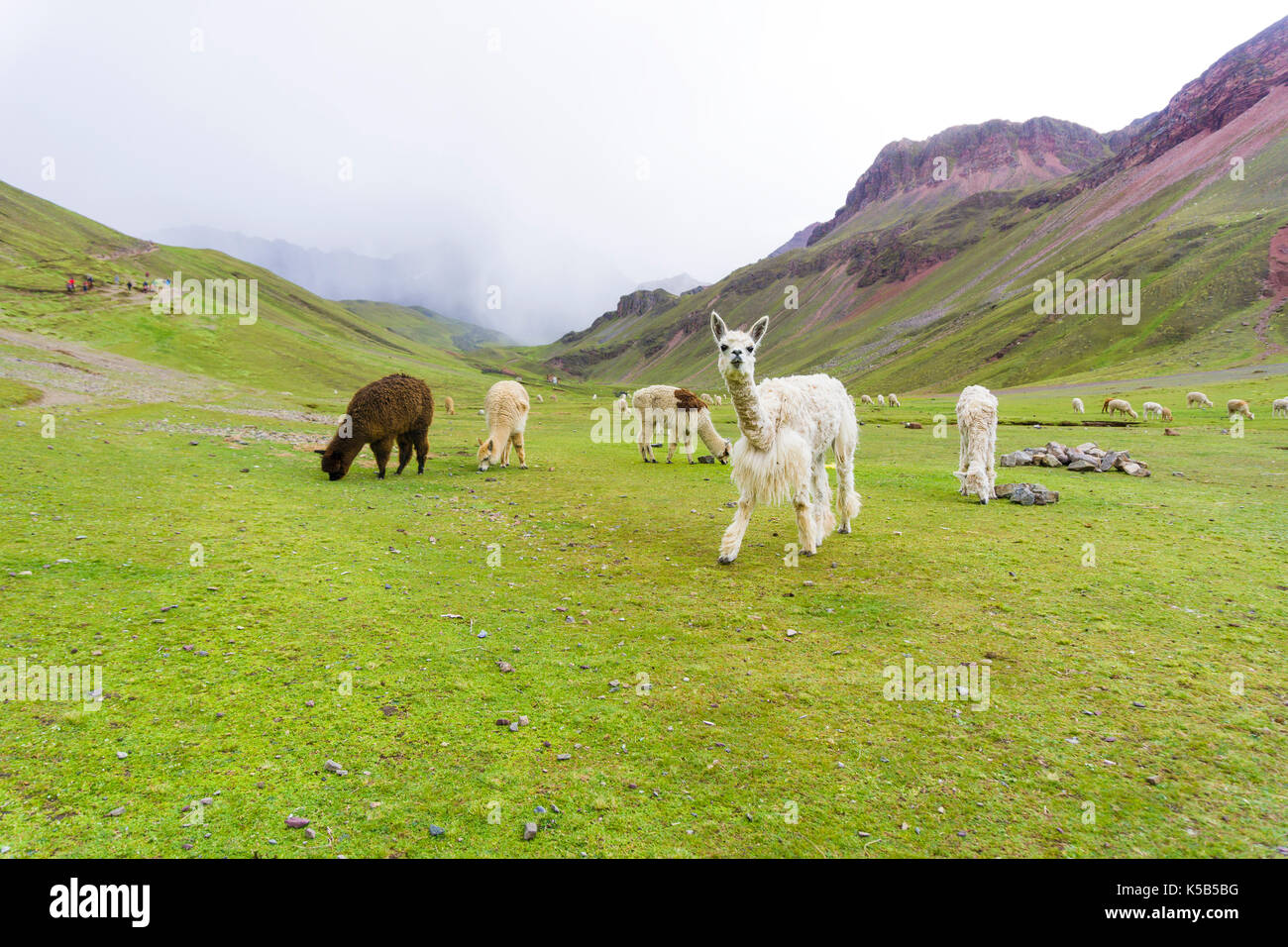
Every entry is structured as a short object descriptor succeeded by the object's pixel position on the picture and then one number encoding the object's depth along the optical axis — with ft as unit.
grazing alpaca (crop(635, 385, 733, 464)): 70.95
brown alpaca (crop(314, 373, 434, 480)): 49.70
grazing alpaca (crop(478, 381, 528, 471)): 60.90
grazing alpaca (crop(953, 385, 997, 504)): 44.47
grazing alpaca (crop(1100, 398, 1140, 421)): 124.29
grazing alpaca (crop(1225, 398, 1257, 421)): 111.55
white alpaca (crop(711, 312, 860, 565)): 28.89
